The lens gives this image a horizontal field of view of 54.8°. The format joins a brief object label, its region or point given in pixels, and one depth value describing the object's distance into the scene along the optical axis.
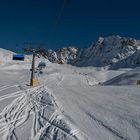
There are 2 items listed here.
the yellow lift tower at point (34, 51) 20.90
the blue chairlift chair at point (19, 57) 23.13
